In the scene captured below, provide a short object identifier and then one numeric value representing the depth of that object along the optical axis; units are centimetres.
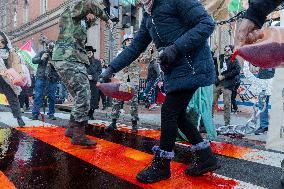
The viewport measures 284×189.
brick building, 2550
